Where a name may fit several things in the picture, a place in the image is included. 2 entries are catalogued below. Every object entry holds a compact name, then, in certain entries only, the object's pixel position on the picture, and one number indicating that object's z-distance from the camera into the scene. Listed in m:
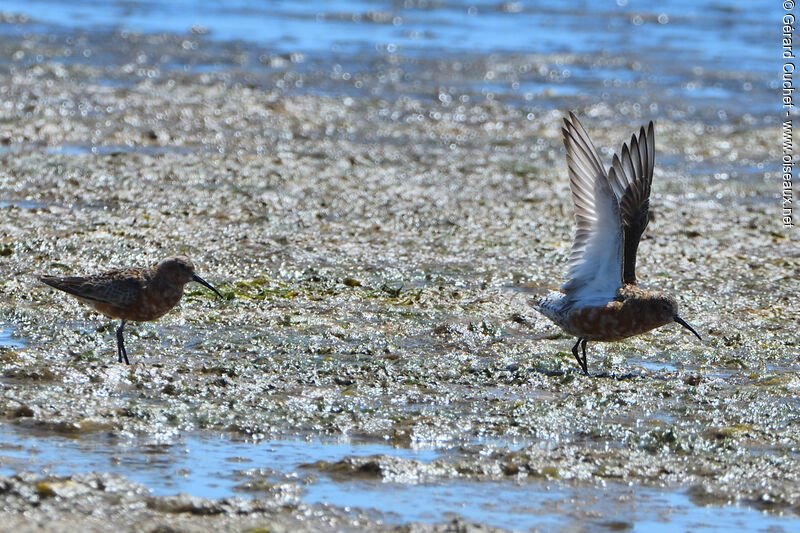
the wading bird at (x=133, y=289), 15.34
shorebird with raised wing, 16.28
